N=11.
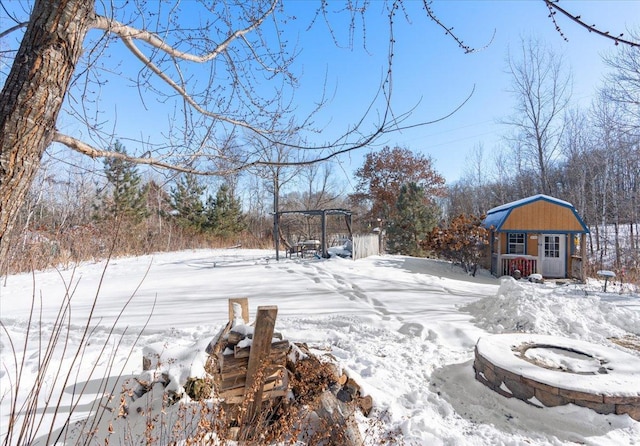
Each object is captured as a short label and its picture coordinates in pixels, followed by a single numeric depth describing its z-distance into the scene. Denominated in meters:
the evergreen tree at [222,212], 18.25
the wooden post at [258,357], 1.96
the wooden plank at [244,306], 2.87
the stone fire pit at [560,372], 2.59
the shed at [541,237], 10.61
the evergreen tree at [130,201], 13.75
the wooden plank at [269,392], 2.05
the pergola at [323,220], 11.18
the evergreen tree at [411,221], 15.62
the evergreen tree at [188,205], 17.47
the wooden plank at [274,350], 2.07
